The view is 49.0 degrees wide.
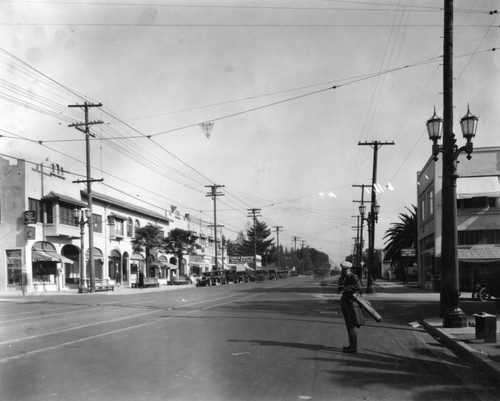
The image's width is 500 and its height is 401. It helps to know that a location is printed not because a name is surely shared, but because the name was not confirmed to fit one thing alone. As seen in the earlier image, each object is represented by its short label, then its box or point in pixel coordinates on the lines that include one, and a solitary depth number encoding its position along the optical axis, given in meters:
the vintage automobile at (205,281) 56.25
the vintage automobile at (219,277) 60.04
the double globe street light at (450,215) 13.45
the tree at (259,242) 144.12
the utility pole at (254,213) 94.26
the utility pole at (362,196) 54.75
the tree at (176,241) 63.97
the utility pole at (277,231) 119.69
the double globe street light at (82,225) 40.09
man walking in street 9.74
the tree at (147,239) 55.66
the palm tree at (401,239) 61.00
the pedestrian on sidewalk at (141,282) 50.75
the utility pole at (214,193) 68.69
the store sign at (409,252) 47.62
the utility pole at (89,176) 38.59
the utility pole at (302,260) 169.50
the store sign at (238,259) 99.81
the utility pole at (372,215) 33.59
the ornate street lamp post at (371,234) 33.56
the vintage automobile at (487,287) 21.79
